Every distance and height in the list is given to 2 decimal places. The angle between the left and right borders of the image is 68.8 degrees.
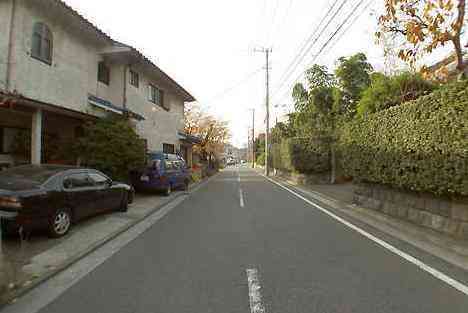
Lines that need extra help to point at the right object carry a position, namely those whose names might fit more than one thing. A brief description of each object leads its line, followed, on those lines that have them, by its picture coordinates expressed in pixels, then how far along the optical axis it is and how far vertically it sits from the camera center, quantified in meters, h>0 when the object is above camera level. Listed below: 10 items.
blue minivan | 14.23 -0.57
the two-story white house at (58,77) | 9.11 +2.97
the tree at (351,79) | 23.22 +5.79
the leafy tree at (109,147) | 11.53 +0.48
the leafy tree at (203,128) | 37.03 +3.72
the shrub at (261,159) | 58.27 +0.65
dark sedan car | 5.91 -0.71
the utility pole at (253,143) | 65.69 +3.87
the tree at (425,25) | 6.62 +2.81
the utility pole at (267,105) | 35.09 +5.98
